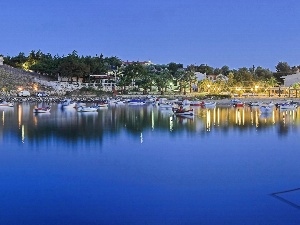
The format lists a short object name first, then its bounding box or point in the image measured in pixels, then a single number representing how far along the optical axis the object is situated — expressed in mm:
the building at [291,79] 114238
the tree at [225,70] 148450
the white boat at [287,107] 72712
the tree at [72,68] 100688
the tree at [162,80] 100875
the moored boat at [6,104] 74000
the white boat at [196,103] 79812
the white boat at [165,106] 70919
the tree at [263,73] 122675
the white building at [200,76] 124938
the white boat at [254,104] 79625
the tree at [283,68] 145562
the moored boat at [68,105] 71562
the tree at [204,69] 146375
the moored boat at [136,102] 81206
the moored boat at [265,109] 67219
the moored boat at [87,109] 64631
